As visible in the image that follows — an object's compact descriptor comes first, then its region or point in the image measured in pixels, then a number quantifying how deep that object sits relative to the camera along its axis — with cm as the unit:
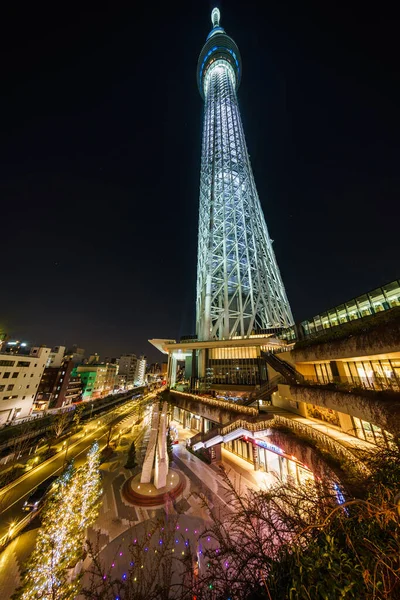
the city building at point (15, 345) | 4305
